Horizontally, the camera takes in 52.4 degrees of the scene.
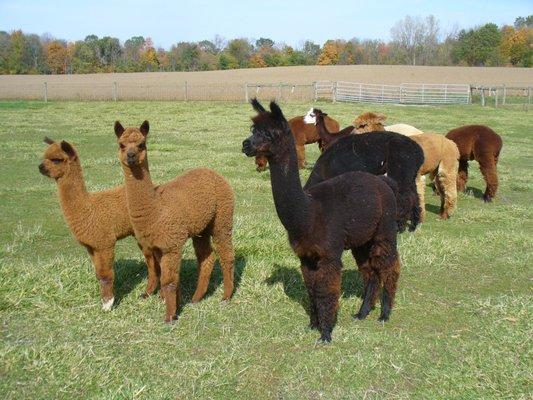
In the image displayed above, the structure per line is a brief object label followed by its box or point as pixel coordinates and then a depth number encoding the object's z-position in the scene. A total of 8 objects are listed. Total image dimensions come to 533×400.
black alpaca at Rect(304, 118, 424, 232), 6.91
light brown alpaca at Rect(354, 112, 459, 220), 9.06
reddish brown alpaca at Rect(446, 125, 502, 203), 10.52
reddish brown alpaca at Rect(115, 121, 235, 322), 4.70
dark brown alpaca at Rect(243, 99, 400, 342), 4.01
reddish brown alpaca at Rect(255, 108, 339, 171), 13.70
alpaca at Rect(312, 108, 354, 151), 8.77
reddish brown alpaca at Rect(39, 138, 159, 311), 4.96
